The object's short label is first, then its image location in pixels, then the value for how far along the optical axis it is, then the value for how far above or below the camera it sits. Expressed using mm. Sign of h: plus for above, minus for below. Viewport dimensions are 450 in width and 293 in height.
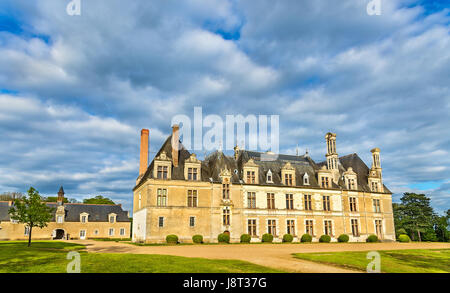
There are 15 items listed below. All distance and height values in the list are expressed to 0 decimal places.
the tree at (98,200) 77812 +4007
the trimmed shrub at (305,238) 37603 -2544
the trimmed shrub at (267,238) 36156 -2428
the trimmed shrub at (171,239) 32094 -2202
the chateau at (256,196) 34281 +2332
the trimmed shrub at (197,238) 33156 -2244
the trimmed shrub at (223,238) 33812 -2245
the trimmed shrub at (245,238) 34312 -2295
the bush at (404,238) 42250 -2928
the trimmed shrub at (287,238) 36906 -2484
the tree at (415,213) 50656 +338
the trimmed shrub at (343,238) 39375 -2685
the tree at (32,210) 27844 +602
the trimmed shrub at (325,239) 38125 -2698
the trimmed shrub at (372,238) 40722 -2805
